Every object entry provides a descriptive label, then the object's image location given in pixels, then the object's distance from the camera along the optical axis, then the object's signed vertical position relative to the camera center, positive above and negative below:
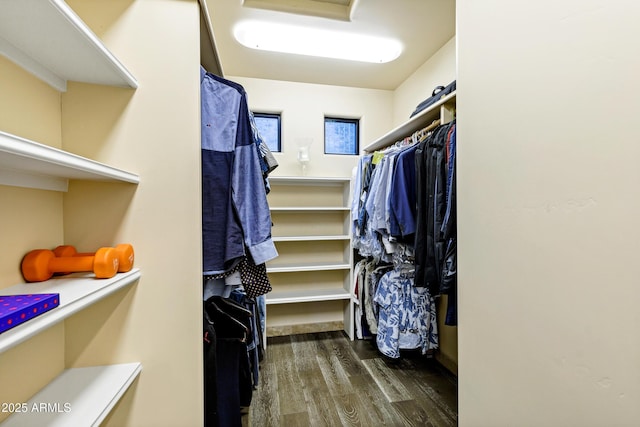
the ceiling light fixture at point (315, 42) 2.03 +1.39
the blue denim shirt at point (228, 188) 1.14 +0.10
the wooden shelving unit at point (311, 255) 2.81 -0.47
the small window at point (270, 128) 2.90 +0.91
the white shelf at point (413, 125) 1.65 +0.67
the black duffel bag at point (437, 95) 1.68 +0.80
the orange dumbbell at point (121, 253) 0.86 -0.14
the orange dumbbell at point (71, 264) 0.77 -0.16
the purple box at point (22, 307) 0.48 -0.19
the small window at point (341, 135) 3.05 +0.88
